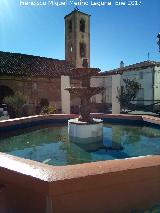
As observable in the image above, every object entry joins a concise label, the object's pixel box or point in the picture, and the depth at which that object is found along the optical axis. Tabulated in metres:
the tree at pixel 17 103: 14.36
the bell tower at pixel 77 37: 25.56
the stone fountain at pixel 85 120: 6.57
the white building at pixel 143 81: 28.95
